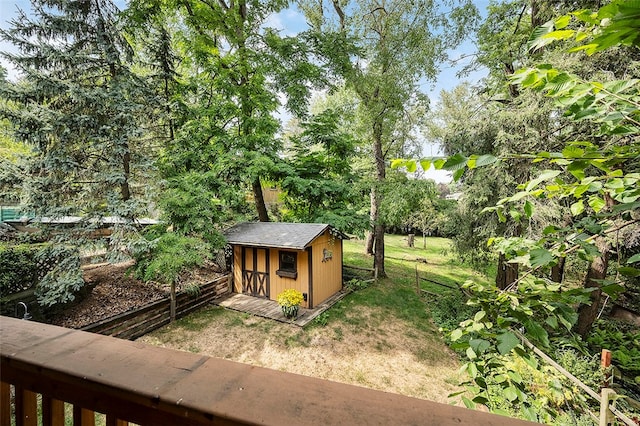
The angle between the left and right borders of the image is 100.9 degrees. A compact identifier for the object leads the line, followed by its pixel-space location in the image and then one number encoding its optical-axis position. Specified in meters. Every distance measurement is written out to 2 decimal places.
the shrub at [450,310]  7.62
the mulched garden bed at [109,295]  6.02
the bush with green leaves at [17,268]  5.53
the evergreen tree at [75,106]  6.25
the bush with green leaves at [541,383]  1.15
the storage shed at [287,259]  8.26
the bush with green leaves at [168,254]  6.32
